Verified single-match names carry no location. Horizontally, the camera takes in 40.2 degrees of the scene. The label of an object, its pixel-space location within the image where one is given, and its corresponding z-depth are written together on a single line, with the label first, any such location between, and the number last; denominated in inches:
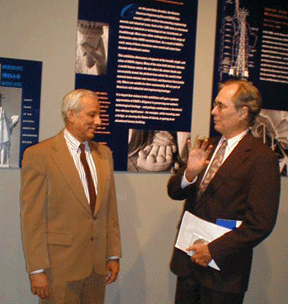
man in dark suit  75.9
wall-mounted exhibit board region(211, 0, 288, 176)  119.7
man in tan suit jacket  78.9
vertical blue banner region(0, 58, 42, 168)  99.2
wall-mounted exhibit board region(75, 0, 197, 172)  106.5
